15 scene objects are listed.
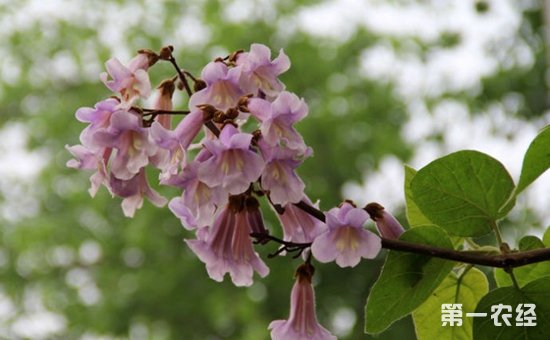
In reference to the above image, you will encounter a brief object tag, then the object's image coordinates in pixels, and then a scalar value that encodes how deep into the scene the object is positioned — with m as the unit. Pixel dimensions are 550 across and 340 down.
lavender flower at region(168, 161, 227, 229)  1.90
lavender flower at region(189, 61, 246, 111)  1.95
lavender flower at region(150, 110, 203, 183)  1.91
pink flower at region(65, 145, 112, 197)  1.95
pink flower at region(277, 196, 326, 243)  1.96
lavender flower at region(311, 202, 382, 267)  1.90
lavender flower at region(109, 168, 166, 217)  1.96
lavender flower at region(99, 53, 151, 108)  1.99
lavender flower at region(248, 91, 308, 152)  1.90
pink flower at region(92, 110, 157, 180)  1.91
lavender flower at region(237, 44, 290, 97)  1.96
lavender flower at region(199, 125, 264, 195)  1.88
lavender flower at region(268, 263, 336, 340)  2.00
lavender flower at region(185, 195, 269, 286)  1.95
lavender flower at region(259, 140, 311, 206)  1.88
